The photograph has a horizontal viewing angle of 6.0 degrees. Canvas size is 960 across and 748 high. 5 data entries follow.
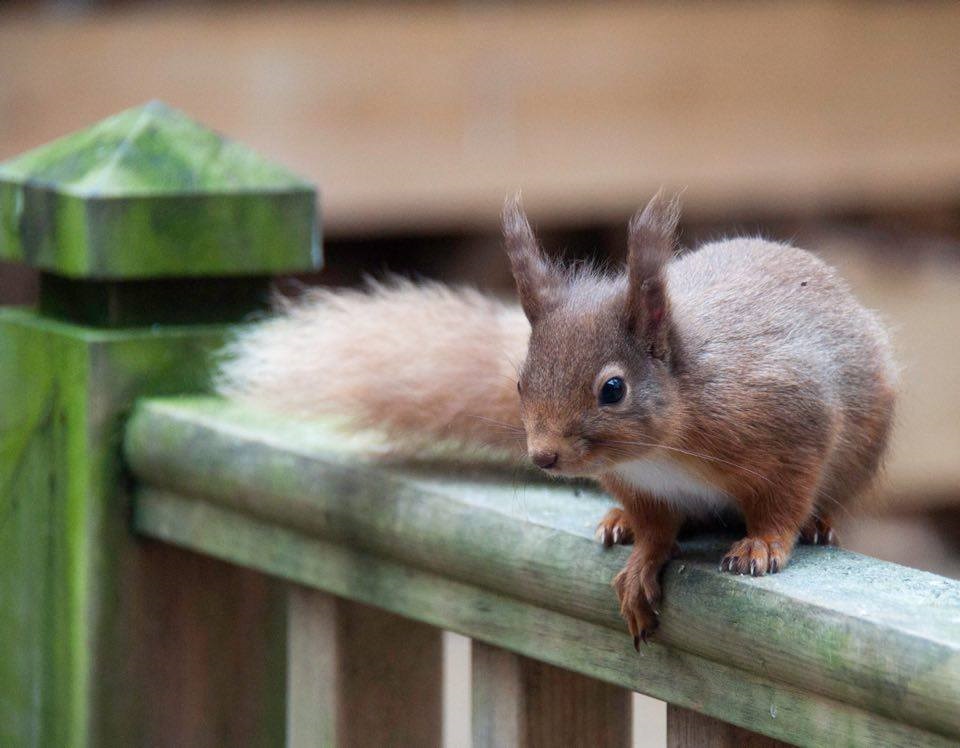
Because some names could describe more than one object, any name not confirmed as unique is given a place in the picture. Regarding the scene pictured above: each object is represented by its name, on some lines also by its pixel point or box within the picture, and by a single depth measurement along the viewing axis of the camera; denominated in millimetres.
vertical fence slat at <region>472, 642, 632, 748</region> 3092
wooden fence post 3250
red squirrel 3096
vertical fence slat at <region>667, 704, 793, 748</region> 3027
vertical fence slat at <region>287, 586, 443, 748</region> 3178
